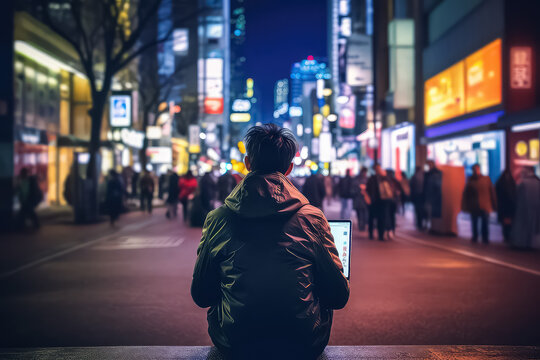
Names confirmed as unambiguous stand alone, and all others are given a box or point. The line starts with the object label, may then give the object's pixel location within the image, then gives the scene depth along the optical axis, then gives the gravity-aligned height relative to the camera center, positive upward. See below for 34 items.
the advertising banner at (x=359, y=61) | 42.72 +9.59
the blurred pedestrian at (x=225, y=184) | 20.66 -0.08
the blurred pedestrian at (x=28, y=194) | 16.75 -0.38
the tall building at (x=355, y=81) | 43.06 +9.23
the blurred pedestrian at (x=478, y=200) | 13.81 -0.45
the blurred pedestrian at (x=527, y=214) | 12.31 -0.72
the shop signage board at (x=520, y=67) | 20.22 +4.27
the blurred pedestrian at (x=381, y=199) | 14.66 -0.45
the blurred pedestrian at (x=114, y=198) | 18.86 -0.56
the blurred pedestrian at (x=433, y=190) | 15.73 -0.23
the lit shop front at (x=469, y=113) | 21.11 +3.12
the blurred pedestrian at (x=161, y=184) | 26.91 -0.11
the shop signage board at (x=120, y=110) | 27.12 +3.59
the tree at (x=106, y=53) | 19.94 +4.95
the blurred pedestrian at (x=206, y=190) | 17.67 -0.28
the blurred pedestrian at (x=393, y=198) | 14.71 -0.44
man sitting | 2.44 -0.41
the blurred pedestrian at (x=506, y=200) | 12.79 -0.41
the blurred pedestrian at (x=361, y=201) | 17.23 -0.59
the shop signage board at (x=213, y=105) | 66.12 +9.39
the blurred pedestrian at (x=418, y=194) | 16.86 -0.38
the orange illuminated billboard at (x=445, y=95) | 25.19 +4.38
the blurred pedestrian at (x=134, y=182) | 31.50 -0.01
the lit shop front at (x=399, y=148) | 33.12 +2.28
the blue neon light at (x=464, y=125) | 21.55 +2.62
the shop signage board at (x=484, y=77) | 21.03 +4.29
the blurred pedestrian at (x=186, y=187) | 20.84 -0.20
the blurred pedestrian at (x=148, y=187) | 24.86 -0.24
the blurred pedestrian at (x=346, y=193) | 18.18 -0.37
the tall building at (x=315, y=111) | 120.39 +19.90
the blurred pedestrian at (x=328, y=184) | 38.58 -0.13
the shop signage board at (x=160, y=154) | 47.54 +2.45
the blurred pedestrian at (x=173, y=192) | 21.55 -0.40
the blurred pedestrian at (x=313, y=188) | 18.48 -0.21
